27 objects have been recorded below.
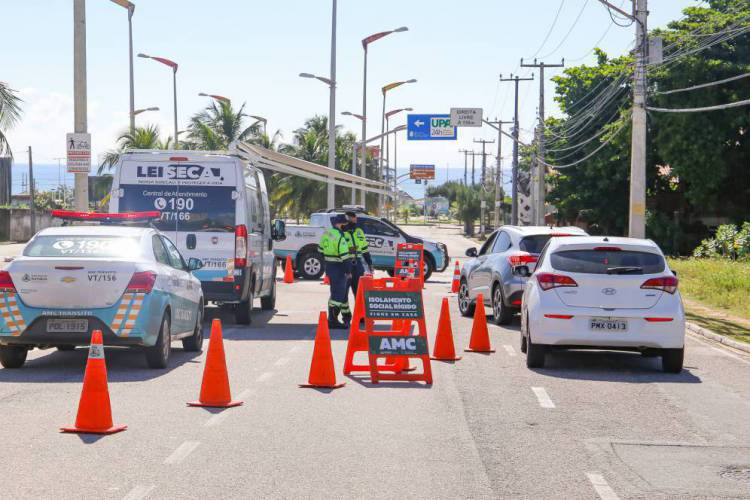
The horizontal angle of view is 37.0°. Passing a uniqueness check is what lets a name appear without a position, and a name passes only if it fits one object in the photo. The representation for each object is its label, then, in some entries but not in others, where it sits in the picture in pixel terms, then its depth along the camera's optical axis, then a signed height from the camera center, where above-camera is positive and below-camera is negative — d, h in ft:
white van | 56.65 +0.14
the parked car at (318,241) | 105.09 -3.35
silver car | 58.54 -2.90
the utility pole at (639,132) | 84.94 +5.92
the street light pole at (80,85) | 65.10 +7.08
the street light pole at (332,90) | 139.33 +14.92
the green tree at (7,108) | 98.73 +8.60
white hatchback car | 42.47 -3.63
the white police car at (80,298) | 38.96 -3.23
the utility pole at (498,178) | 278.67 +8.27
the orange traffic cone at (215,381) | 32.99 -5.14
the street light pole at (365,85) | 162.30 +20.37
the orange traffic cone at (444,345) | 45.37 -5.54
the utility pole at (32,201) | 188.74 +0.70
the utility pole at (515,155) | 224.94 +10.77
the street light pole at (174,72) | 168.25 +20.76
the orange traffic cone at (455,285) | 91.40 -6.25
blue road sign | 196.24 +14.15
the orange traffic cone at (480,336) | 48.49 -5.53
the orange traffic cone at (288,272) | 98.22 -5.72
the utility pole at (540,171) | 167.77 +6.14
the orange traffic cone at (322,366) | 37.09 -5.24
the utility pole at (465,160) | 510.58 +23.19
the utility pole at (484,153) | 415.03 +20.87
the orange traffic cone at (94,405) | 28.45 -5.09
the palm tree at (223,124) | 206.69 +15.57
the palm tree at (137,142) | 171.53 +10.06
